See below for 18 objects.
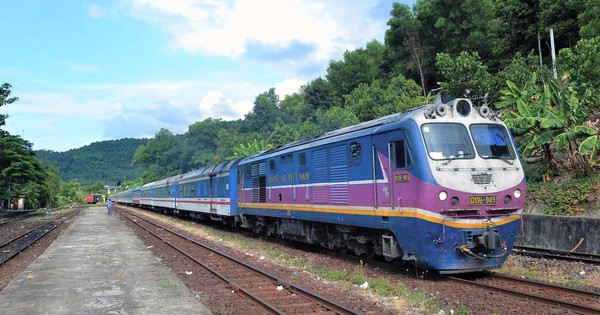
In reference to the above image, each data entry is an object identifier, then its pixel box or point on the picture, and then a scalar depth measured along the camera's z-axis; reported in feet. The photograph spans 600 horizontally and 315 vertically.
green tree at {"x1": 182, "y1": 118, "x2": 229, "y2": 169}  341.00
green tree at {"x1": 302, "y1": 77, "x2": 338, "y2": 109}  206.80
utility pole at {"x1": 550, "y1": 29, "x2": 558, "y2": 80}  80.33
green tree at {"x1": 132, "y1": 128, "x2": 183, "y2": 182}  347.15
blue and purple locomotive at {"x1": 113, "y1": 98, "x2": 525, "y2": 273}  26.96
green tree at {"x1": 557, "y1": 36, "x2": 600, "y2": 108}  62.44
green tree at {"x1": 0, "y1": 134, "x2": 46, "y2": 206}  119.65
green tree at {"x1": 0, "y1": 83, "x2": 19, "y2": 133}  110.63
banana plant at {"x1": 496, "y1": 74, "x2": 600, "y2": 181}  48.83
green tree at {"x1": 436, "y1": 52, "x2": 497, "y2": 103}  79.56
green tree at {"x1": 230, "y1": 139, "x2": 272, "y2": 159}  155.20
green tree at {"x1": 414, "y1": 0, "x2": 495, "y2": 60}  123.44
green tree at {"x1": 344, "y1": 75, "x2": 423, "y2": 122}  113.29
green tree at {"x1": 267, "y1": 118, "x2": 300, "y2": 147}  151.34
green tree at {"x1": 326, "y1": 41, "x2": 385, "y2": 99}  182.70
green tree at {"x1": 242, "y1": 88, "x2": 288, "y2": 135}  294.29
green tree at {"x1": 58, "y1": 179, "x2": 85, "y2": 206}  339.65
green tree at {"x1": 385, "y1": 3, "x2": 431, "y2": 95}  142.31
